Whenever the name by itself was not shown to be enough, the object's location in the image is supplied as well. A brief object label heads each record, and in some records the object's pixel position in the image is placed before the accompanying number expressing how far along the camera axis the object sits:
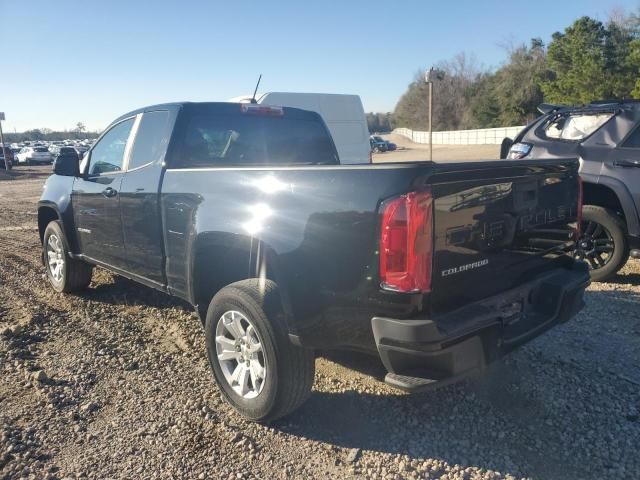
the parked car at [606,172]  5.26
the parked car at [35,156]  39.06
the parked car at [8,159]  32.16
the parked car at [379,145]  51.01
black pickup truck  2.44
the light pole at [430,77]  17.66
